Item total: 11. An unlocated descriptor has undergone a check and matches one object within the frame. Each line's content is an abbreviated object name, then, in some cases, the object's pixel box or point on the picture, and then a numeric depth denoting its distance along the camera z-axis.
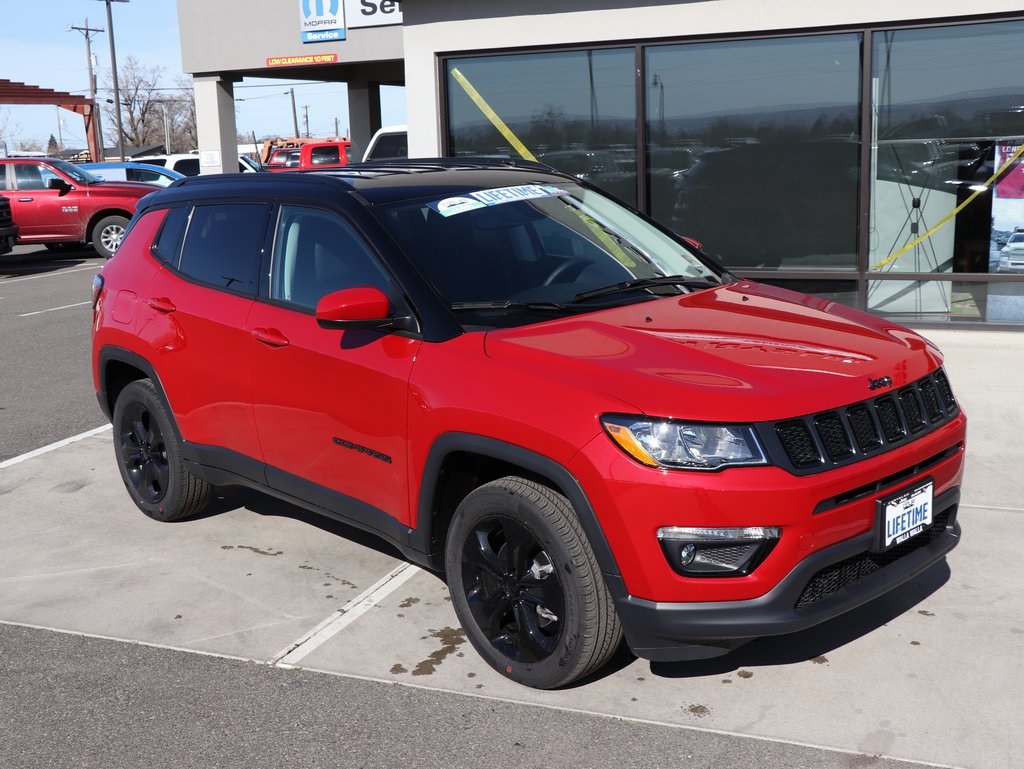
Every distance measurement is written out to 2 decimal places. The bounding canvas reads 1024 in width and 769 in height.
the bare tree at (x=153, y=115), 85.56
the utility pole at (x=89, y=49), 54.78
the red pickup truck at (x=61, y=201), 19.30
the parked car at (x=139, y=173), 23.06
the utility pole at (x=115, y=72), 48.81
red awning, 28.64
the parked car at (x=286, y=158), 33.15
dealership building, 9.38
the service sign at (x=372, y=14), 23.05
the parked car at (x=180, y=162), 27.34
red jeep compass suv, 3.30
